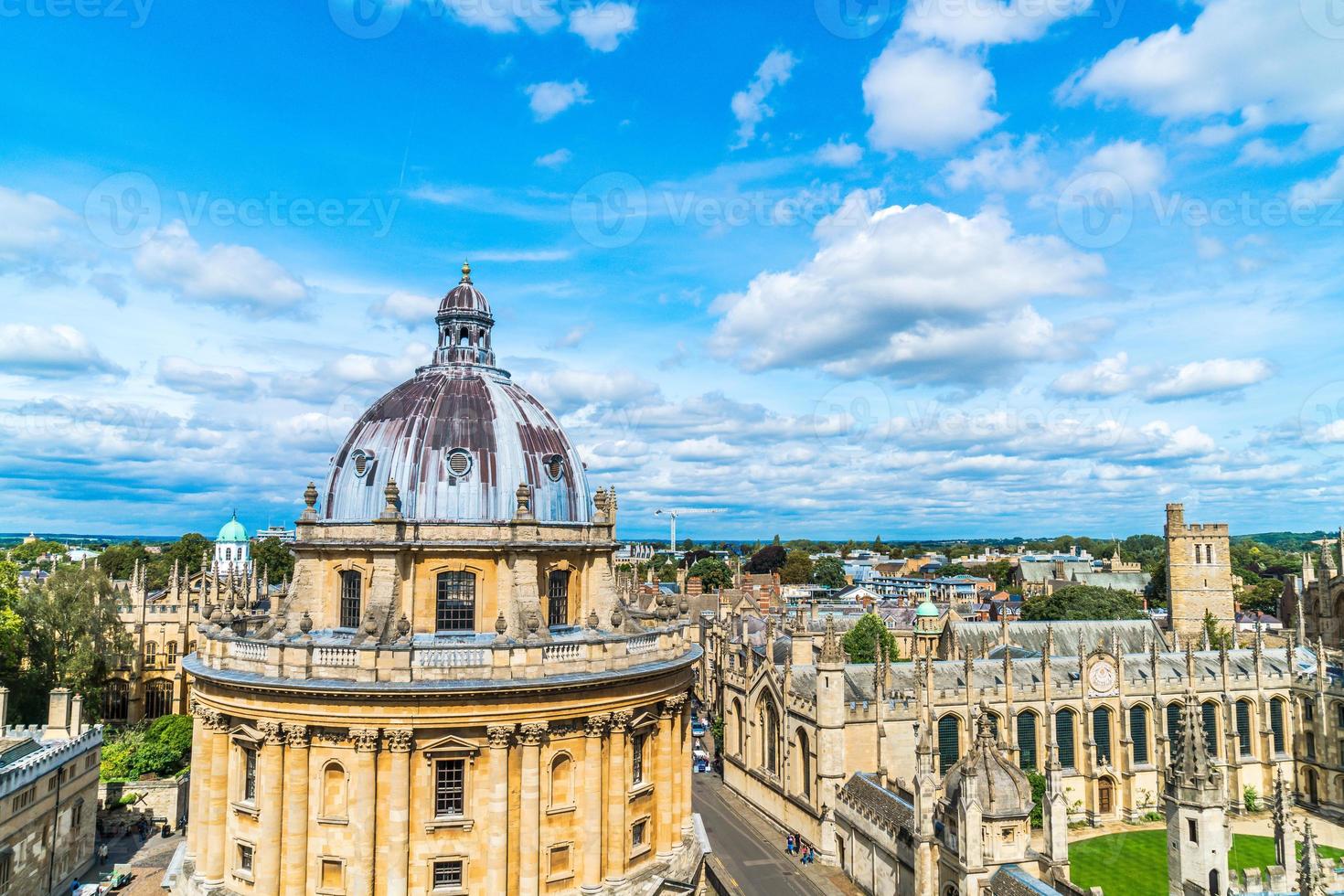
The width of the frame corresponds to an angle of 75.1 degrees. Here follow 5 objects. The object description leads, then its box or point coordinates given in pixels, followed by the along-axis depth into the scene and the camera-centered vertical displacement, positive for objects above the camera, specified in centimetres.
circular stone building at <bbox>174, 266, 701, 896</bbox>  3020 -589
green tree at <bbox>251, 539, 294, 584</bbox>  12319 -395
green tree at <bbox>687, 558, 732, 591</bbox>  16038 -874
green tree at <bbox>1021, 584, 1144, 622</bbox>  10038 -969
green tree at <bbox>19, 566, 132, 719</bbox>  6316 -758
